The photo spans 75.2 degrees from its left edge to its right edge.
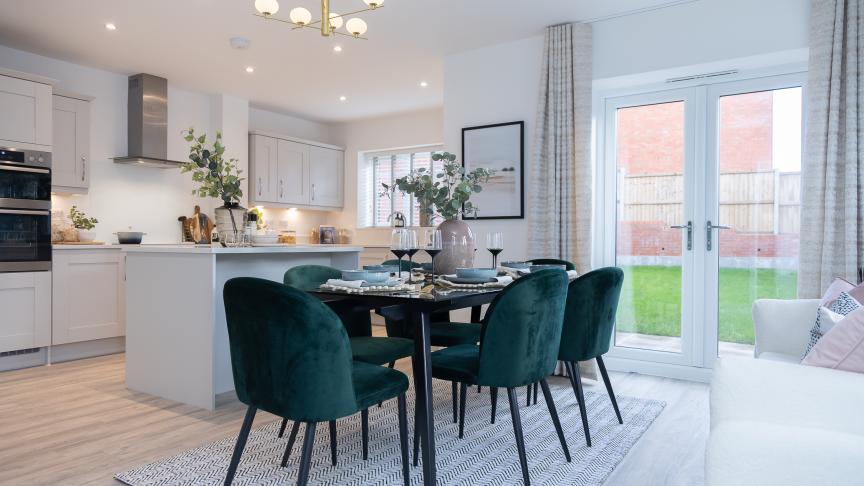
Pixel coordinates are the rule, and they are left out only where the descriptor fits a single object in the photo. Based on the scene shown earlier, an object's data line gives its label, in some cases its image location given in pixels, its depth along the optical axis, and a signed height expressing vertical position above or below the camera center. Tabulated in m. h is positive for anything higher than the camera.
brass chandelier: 2.71 +1.12
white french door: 3.72 +0.19
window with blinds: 7.07 +0.70
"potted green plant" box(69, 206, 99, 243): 4.83 +0.07
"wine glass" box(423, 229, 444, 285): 2.41 -0.03
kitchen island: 3.15 -0.49
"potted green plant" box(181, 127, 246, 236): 3.29 +0.28
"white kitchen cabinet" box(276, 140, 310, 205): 6.64 +0.74
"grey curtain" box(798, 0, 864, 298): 3.15 +0.50
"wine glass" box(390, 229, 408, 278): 2.40 -0.03
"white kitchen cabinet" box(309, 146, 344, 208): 7.06 +0.75
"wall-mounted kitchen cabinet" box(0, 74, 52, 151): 4.20 +0.91
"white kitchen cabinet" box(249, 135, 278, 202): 6.34 +0.76
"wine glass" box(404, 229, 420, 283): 2.40 -0.03
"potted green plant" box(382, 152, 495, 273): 2.71 +0.15
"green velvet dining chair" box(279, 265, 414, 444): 2.65 -0.54
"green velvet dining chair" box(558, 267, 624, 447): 2.69 -0.37
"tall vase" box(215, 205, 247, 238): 3.41 +0.08
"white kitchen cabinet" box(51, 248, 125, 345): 4.50 -0.52
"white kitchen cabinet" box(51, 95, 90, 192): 4.73 +0.76
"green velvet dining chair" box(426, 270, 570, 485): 2.10 -0.39
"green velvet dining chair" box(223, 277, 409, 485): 1.71 -0.37
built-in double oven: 4.19 +0.17
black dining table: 1.95 -0.32
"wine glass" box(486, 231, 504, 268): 2.84 -0.03
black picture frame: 4.43 +0.51
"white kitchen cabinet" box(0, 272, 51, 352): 4.16 -0.59
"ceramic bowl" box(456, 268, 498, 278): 2.48 -0.17
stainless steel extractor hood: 5.30 +1.07
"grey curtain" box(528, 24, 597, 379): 4.04 +0.61
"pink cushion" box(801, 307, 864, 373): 1.89 -0.37
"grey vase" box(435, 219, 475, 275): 2.79 -0.06
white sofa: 0.99 -0.43
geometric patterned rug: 2.24 -0.97
